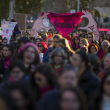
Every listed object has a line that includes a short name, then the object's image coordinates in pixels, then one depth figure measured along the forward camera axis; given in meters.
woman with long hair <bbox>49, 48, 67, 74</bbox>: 10.46
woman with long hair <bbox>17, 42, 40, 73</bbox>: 9.90
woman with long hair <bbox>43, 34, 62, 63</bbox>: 14.85
